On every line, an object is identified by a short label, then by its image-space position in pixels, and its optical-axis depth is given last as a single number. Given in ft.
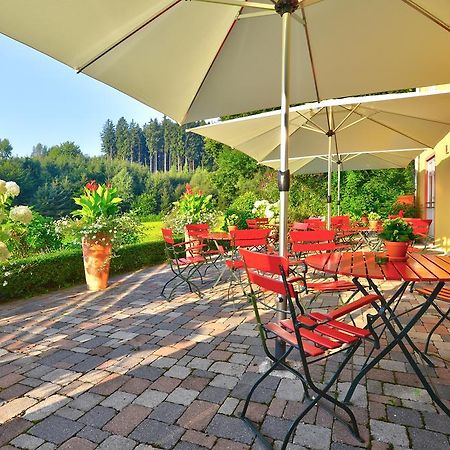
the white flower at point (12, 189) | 6.64
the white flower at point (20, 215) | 6.57
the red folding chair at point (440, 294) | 8.84
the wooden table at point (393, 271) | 6.64
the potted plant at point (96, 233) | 16.78
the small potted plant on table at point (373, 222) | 25.31
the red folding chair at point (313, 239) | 13.40
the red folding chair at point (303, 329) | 5.94
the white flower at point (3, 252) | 6.32
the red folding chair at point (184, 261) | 15.50
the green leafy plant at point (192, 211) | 26.35
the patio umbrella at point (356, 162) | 30.83
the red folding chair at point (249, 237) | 15.02
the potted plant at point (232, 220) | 27.91
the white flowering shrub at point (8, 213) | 6.46
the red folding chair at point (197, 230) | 19.01
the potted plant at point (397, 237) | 8.40
